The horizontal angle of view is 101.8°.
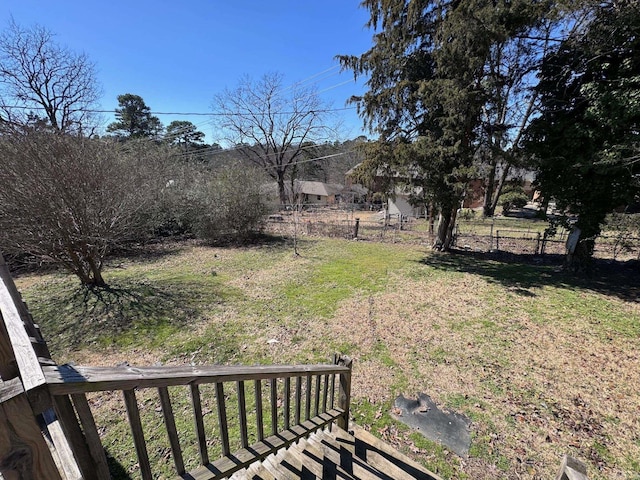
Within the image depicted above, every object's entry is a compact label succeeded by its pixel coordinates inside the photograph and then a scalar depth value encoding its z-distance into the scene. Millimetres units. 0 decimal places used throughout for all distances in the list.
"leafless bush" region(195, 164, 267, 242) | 12055
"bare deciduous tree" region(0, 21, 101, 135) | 15486
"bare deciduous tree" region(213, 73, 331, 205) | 26250
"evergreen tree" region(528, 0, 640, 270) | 5712
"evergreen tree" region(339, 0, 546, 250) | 6867
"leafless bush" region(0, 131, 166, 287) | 4953
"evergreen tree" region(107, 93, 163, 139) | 29344
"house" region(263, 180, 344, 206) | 37281
